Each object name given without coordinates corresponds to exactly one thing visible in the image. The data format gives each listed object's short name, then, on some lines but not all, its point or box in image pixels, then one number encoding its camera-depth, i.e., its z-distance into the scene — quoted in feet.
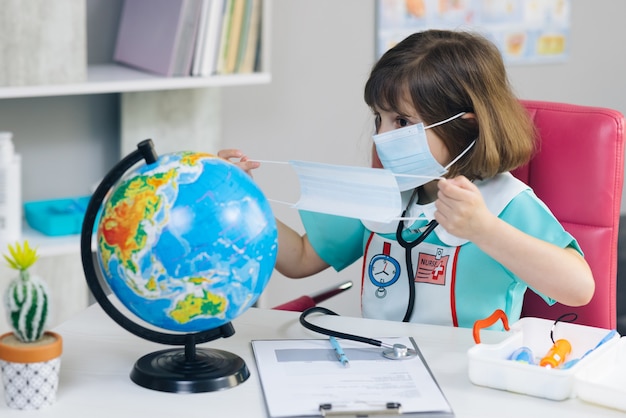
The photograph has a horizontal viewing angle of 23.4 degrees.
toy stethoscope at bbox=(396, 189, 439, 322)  7.27
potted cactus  5.74
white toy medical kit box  6.03
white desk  5.92
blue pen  6.34
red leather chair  7.53
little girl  7.28
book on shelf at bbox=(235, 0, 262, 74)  9.77
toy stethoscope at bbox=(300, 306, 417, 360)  6.45
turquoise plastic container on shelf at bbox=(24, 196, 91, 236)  9.39
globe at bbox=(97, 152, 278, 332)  5.86
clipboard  5.87
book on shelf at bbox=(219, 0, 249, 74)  9.69
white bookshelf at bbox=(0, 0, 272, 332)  9.69
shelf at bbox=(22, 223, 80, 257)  9.18
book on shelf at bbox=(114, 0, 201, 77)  9.48
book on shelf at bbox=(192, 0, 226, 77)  9.51
